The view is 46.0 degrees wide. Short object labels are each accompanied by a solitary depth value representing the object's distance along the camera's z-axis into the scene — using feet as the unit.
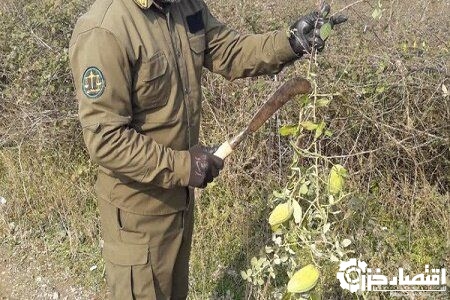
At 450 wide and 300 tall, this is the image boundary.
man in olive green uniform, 6.45
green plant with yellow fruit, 6.27
